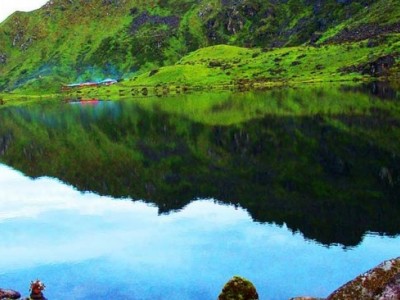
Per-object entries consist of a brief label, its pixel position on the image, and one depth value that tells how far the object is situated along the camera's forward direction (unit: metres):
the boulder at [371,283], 17.45
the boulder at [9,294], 33.76
